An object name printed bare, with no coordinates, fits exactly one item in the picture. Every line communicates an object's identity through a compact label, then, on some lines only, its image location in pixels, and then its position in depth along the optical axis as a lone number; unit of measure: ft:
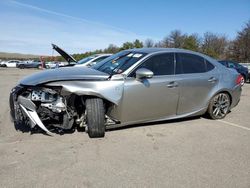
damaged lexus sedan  10.38
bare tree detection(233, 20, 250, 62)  118.36
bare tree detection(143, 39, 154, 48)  169.90
